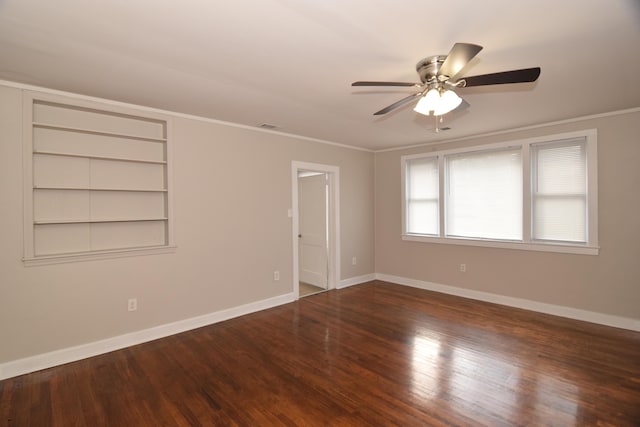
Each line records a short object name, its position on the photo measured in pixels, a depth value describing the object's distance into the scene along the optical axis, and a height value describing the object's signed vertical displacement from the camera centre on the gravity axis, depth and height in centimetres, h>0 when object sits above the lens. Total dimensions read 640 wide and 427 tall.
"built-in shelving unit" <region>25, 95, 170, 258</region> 290 +33
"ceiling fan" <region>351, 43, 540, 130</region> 177 +83
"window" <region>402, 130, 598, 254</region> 390 +24
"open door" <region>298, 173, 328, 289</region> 546 -31
